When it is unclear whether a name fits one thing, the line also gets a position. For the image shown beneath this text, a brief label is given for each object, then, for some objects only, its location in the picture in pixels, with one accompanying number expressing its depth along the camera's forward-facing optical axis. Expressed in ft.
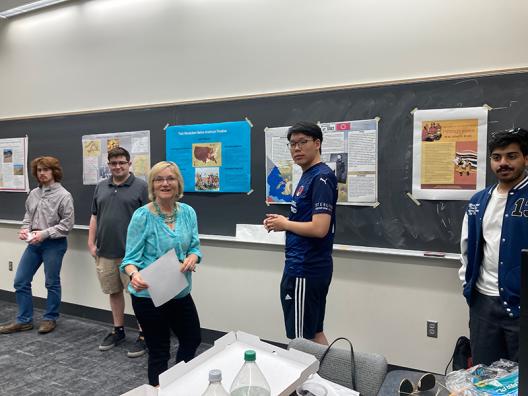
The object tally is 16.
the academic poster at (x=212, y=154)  9.54
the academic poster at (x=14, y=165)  13.02
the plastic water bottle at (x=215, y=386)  2.95
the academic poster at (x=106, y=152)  10.91
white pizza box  3.32
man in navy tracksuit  6.37
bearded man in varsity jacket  5.52
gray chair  4.41
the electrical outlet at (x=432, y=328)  7.93
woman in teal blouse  6.32
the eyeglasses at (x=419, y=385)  3.64
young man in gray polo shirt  9.93
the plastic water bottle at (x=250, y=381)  3.17
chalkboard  7.28
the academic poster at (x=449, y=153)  7.29
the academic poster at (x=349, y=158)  8.20
